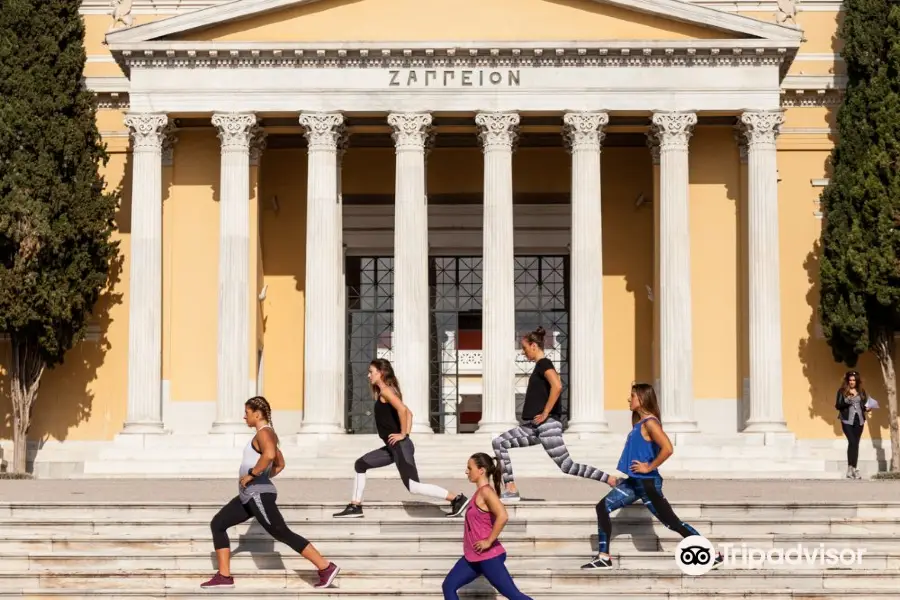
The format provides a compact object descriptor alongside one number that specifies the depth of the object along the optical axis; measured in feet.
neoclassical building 95.86
